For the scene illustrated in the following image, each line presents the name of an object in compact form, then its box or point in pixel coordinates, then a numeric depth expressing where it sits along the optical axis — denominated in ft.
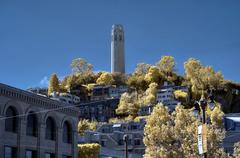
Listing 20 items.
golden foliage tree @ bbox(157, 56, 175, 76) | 634.68
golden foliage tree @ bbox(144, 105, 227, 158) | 179.58
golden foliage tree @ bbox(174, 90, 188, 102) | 551.18
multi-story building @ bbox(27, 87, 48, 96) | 625.08
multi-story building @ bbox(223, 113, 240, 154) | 356.18
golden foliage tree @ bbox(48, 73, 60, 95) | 609.01
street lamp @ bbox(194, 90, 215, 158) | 91.79
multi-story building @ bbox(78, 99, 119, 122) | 573.74
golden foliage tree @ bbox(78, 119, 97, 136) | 467.52
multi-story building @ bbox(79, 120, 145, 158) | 375.25
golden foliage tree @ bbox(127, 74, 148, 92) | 623.36
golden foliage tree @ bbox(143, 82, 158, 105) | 555.28
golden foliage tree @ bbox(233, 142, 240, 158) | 208.99
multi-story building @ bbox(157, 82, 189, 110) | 543.80
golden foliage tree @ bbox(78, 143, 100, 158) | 237.45
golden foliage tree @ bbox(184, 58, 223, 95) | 565.33
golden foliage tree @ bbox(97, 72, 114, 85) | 643.04
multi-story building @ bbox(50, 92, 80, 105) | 547.16
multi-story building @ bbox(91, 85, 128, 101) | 616.39
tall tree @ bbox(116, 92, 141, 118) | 554.87
